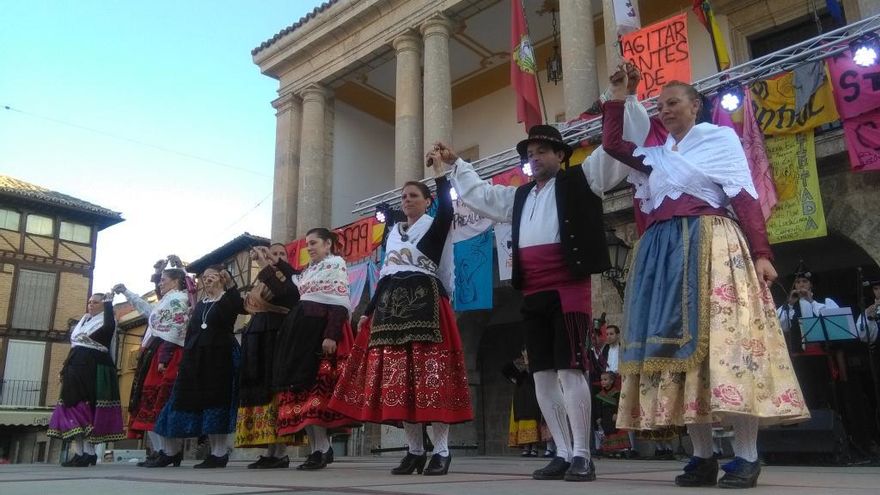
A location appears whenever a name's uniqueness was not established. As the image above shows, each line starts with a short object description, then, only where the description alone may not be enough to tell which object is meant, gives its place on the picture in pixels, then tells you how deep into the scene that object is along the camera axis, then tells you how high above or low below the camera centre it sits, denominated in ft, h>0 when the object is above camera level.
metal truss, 24.22 +12.59
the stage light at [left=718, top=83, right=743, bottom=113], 26.35 +11.71
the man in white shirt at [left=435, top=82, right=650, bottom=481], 10.81 +2.38
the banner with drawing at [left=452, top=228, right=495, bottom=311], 31.58 +6.61
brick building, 86.94 +17.60
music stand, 21.08 +2.55
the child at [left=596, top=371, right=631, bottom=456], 26.53 -0.08
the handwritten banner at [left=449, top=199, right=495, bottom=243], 28.47 +8.42
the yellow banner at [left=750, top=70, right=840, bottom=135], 24.79 +10.82
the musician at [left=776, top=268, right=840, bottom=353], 22.33 +3.29
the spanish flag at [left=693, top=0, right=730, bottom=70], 30.58 +16.74
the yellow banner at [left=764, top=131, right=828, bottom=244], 24.21 +7.54
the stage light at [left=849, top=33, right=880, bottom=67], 23.50 +11.94
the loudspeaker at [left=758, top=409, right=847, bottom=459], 17.70 -0.56
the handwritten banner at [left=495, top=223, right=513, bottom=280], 30.42 +7.13
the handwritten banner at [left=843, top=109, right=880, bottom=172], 23.34 +8.87
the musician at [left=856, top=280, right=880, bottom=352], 21.77 +2.82
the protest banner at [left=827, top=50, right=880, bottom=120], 23.43 +10.80
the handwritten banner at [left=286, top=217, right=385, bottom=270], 38.63 +10.25
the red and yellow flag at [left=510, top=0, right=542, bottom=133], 36.45 +17.83
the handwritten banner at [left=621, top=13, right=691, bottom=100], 30.78 +15.96
